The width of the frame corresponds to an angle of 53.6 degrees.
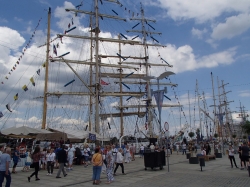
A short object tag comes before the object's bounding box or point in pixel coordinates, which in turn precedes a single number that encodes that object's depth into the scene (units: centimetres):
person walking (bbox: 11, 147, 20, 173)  1413
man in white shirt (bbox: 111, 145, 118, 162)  1295
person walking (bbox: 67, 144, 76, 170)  1523
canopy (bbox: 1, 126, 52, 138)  1747
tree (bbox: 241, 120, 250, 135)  5638
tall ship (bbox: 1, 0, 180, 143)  3019
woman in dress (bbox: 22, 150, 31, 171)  1532
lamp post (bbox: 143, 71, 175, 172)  1543
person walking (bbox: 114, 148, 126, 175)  1285
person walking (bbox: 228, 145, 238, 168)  1517
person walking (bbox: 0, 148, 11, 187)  812
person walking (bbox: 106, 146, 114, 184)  1093
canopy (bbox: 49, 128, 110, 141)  2085
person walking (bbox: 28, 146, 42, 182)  1152
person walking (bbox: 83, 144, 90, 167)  1782
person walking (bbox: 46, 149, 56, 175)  1367
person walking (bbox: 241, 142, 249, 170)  1340
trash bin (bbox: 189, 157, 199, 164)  1789
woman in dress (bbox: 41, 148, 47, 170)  1592
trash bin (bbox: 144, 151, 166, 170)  1445
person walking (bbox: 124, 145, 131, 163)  2046
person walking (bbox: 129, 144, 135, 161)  2295
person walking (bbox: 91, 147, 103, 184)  1049
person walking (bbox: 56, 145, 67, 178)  1218
